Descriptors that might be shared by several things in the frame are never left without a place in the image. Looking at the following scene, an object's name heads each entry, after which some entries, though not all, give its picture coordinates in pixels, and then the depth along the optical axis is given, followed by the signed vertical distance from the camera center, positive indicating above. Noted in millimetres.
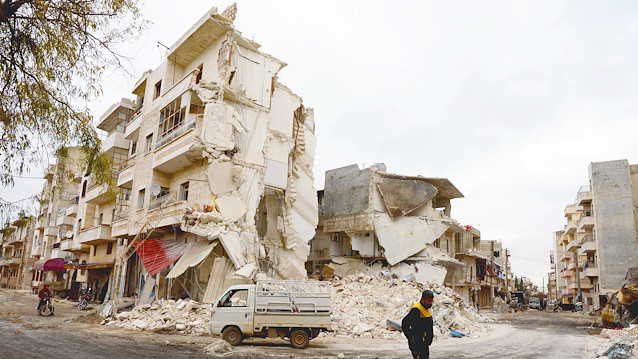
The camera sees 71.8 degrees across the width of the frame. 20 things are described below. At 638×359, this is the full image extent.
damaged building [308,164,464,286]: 33406 +3472
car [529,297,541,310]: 57609 -3452
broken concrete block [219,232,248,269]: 19516 +691
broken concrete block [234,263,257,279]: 18766 -304
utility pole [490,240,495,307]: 52500 -1059
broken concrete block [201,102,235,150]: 21109 +6518
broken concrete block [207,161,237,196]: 21016 +4041
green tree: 6613 +2815
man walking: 6133 -774
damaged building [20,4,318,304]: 20484 +4821
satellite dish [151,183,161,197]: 22866 +3582
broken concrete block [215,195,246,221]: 21127 +2713
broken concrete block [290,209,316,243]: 27406 +2484
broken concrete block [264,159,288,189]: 25361 +5254
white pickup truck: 12922 -1427
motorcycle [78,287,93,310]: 25409 -2606
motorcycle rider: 20781 -1873
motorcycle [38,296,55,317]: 20594 -2447
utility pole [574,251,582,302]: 51656 +925
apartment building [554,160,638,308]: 41438 +5224
